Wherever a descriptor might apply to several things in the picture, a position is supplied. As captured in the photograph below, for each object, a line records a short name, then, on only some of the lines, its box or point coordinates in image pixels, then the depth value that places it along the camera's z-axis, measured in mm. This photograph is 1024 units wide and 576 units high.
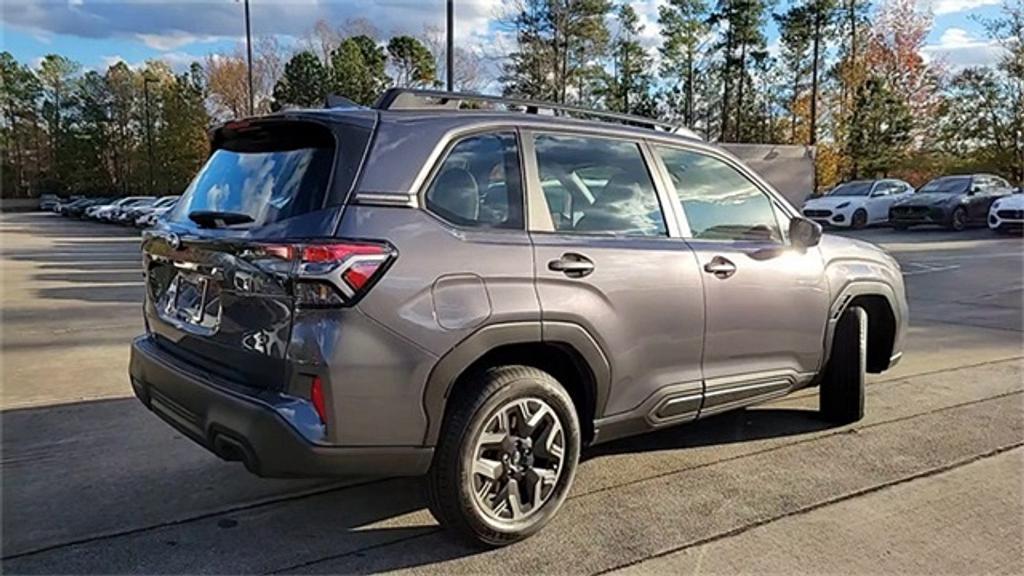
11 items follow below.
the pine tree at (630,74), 42125
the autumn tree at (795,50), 39375
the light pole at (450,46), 14383
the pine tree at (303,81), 43250
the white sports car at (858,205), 22922
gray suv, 2689
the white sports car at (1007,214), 19422
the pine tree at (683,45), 42125
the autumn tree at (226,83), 51281
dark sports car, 21172
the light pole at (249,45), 26234
